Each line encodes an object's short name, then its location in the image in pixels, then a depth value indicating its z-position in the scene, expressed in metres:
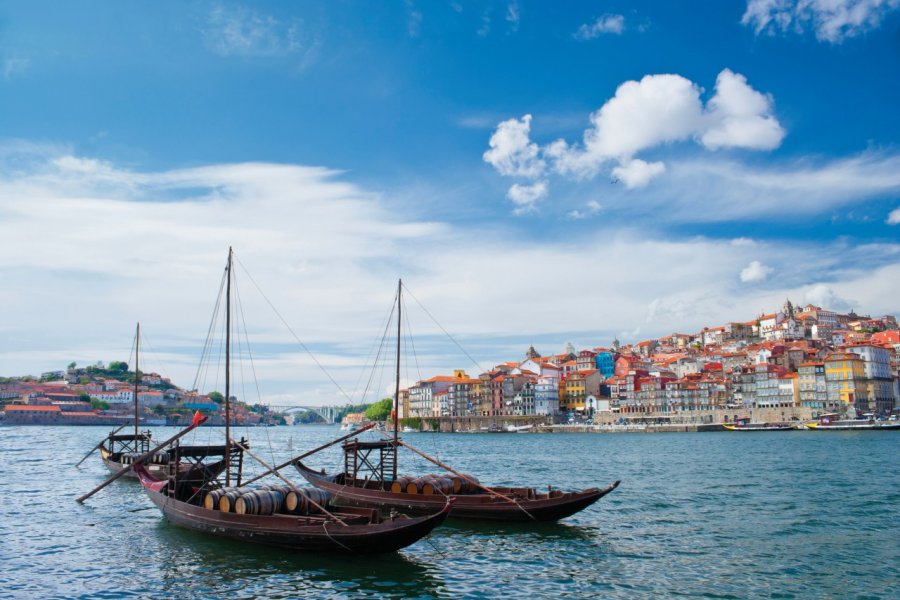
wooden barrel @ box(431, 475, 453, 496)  29.31
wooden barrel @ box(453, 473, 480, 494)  29.85
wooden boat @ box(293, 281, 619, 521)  27.05
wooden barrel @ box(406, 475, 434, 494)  29.17
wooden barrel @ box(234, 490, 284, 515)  22.73
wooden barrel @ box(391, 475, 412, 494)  29.83
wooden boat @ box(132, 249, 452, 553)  20.56
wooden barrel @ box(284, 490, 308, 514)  22.75
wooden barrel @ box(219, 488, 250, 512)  23.25
